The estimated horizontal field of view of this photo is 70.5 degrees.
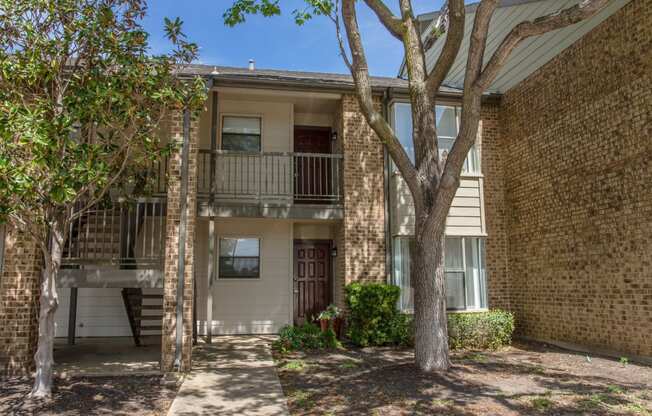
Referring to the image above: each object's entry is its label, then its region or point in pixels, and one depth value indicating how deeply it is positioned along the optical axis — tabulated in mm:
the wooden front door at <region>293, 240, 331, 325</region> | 12102
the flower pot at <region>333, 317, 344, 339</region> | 10328
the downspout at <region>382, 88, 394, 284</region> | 10445
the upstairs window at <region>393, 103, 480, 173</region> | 10898
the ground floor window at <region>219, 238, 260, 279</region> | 11805
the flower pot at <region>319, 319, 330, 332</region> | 10111
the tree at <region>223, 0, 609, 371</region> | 6785
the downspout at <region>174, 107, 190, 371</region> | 7590
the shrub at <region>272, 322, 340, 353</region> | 9500
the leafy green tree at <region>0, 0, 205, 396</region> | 5762
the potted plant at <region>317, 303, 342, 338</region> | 10055
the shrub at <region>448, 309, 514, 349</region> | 9719
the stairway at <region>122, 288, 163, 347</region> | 10102
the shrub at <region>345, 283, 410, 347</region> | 9672
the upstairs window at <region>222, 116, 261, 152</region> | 11984
